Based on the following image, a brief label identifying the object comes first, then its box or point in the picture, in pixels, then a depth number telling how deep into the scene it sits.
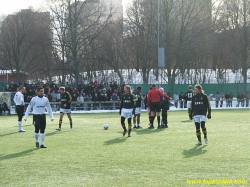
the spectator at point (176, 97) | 42.99
